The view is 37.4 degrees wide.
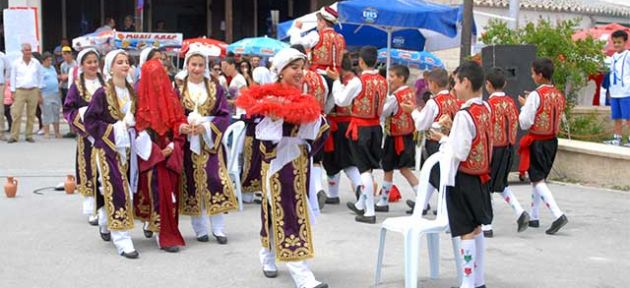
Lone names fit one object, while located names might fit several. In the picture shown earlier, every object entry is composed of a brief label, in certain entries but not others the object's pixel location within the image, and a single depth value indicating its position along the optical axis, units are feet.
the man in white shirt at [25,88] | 53.01
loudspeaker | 37.50
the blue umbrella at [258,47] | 59.74
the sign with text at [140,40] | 58.08
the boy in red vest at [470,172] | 19.88
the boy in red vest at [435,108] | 26.71
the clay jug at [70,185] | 35.01
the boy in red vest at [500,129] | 25.23
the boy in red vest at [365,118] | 29.66
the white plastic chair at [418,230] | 20.07
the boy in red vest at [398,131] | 30.58
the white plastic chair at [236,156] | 31.65
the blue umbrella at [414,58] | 58.08
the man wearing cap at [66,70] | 57.16
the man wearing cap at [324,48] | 32.89
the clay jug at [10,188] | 33.81
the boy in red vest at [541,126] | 28.45
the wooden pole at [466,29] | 46.32
